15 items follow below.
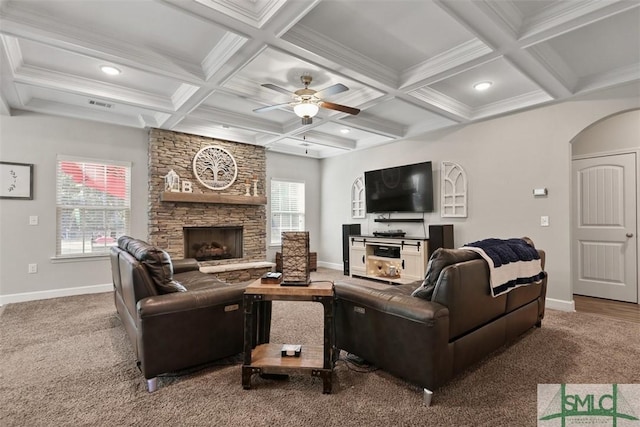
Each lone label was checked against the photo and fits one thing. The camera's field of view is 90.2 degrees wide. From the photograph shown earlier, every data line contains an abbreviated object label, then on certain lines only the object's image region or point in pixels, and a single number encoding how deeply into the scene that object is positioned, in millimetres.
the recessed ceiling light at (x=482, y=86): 3775
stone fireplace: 5184
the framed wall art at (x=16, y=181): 4160
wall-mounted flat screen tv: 5250
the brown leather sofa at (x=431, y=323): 1891
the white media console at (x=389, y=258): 5020
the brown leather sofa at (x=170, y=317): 2055
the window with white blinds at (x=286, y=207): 6914
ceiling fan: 3363
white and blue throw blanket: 2359
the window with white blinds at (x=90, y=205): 4566
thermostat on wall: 4023
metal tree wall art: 5605
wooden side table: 2031
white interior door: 4277
